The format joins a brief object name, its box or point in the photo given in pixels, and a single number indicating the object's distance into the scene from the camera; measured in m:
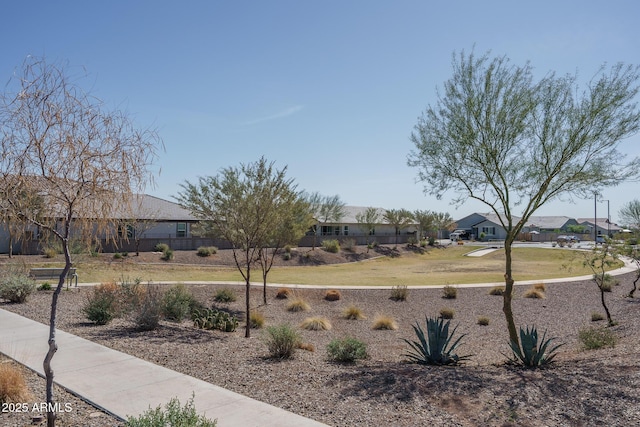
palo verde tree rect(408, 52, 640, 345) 11.51
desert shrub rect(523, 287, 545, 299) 25.95
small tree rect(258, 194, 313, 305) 18.73
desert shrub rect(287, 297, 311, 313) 22.34
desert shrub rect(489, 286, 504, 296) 26.56
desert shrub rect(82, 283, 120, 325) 13.83
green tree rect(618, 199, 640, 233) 59.91
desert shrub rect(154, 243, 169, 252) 47.66
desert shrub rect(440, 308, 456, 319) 21.56
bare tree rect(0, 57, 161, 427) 6.14
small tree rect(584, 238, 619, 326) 17.66
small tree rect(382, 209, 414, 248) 78.94
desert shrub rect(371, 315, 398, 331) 18.62
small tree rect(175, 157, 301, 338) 16.11
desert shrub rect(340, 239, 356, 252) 61.97
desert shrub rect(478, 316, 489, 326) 19.59
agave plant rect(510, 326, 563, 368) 10.02
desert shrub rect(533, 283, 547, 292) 27.62
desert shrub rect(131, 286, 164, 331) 13.20
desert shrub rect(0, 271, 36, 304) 17.77
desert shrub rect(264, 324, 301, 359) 10.40
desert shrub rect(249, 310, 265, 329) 17.95
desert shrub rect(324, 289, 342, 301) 25.19
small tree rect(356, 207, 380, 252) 74.56
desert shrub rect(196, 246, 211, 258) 48.36
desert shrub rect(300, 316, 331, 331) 17.98
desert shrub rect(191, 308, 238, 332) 16.39
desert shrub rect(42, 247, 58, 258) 38.40
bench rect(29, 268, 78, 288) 22.84
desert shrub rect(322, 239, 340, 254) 59.50
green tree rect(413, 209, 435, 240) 82.25
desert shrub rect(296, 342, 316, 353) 12.07
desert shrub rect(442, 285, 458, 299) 26.09
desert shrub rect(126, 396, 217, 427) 4.86
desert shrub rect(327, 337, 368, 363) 10.59
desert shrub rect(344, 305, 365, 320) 20.83
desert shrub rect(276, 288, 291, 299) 25.62
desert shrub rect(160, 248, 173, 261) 45.01
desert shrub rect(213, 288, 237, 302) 23.80
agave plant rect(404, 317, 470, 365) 10.41
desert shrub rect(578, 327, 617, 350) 12.00
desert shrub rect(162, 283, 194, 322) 16.64
